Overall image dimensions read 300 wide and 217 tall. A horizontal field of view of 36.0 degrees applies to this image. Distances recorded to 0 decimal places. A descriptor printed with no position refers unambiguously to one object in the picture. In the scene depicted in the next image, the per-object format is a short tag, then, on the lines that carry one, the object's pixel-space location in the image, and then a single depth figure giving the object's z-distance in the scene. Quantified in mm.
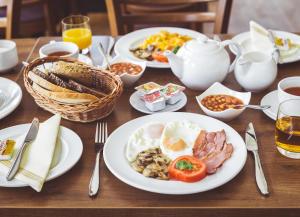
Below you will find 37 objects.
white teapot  1385
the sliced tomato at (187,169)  1000
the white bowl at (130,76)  1423
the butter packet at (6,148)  1083
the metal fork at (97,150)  1009
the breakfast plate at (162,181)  980
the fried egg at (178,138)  1102
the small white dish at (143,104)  1320
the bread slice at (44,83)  1258
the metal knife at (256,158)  1002
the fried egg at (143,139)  1116
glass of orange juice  1735
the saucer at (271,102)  1271
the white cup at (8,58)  1549
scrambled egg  1697
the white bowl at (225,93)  1248
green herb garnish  1021
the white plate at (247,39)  1725
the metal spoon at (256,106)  1271
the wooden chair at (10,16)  2035
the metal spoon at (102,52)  1506
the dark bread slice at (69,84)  1279
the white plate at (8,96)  1320
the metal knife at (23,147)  1018
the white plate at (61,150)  1026
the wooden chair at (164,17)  2061
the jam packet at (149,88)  1360
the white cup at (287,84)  1254
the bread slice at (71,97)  1223
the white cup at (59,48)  1596
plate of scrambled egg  1623
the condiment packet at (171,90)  1332
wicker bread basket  1221
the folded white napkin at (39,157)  1009
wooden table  961
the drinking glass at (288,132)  1104
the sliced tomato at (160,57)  1607
